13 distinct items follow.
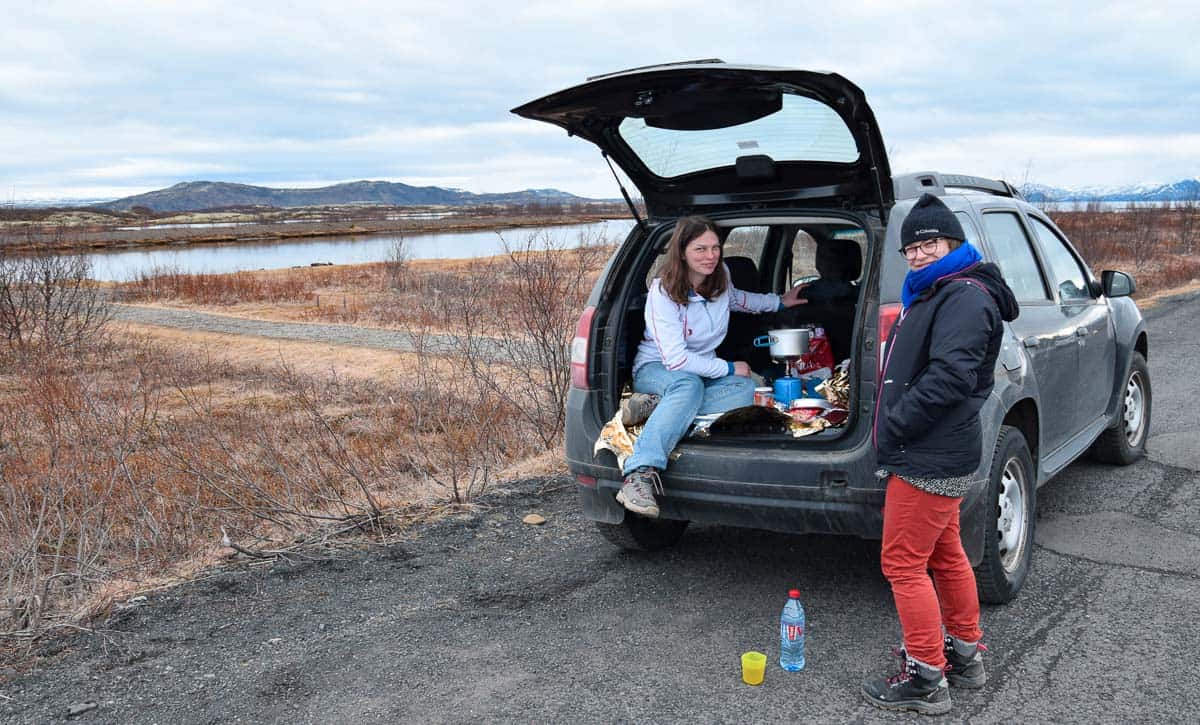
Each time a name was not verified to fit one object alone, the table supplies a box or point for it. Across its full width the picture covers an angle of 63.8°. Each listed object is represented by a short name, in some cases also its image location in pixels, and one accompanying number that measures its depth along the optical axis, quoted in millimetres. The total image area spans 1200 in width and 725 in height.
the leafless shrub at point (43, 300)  15758
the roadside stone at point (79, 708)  3332
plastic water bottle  3404
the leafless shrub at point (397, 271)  26766
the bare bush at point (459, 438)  6406
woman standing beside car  2963
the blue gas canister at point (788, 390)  4285
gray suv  3676
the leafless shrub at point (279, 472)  5547
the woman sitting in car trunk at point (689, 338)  4148
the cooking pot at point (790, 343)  4355
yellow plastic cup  3379
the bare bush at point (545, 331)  8055
